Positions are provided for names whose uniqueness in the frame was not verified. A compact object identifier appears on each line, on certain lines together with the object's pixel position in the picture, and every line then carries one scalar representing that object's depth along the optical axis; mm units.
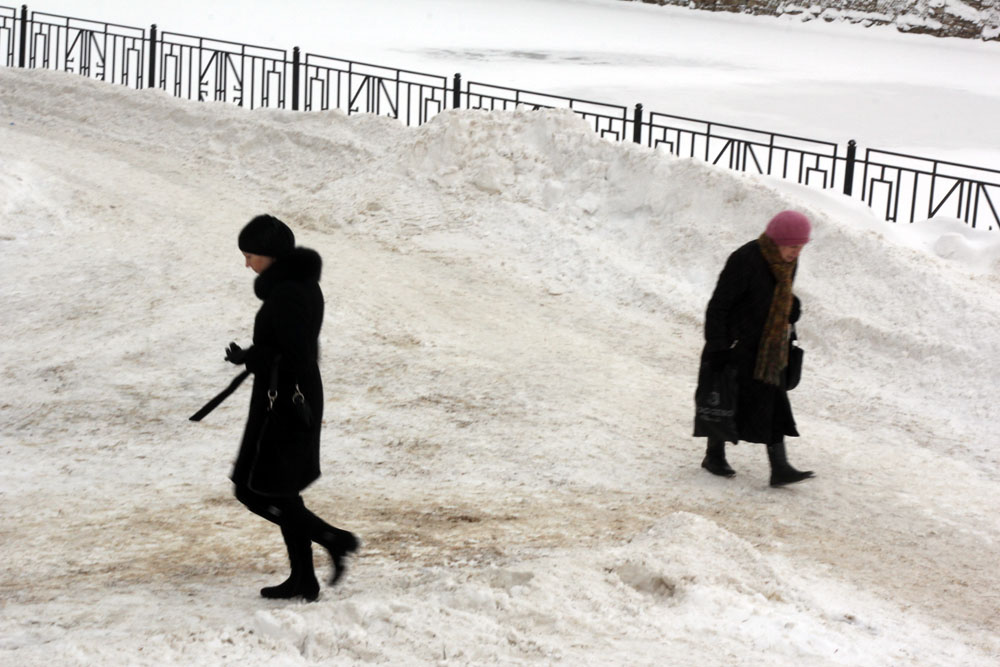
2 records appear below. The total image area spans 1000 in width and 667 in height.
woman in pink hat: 11180
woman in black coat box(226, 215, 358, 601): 7773
